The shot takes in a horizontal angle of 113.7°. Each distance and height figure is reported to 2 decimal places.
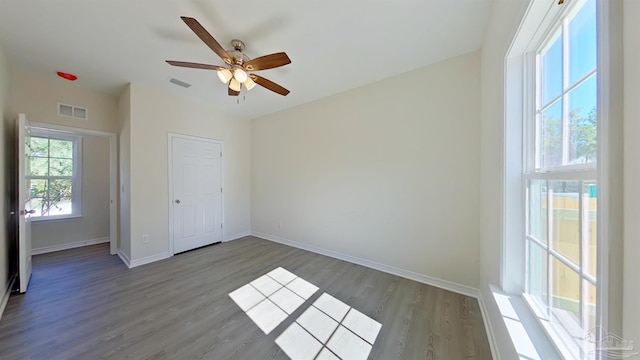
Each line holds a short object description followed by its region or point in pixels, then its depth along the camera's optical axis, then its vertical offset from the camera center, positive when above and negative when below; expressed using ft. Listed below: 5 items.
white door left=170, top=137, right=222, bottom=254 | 11.37 -0.77
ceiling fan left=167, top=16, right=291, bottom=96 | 5.87 +3.53
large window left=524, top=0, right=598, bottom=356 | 2.65 +0.00
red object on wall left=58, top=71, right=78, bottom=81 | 8.93 +4.51
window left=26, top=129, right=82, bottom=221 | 11.64 +0.34
